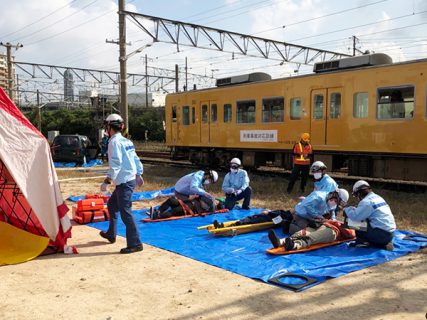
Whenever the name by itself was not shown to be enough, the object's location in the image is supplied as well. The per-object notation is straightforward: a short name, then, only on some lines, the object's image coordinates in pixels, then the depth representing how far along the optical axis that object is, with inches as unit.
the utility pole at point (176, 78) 1584.6
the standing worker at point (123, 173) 227.8
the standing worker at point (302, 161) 446.0
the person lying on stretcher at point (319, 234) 228.2
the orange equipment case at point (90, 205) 309.0
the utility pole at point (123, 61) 717.9
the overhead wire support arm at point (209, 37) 727.7
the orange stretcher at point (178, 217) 307.9
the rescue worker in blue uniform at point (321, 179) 274.2
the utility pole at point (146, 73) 1718.1
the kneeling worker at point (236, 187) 349.1
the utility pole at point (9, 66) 1317.7
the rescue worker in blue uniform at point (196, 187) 318.0
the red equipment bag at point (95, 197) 331.0
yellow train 424.8
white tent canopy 220.1
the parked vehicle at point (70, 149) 805.2
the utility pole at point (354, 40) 1359.0
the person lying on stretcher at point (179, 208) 315.0
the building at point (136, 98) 2391.7
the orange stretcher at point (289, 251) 222.5
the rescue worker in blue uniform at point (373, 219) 228.1
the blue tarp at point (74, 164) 792.0
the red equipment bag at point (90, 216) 306.7
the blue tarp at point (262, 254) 197.2
